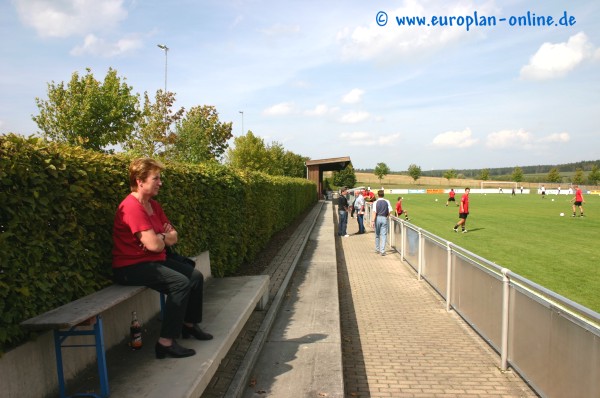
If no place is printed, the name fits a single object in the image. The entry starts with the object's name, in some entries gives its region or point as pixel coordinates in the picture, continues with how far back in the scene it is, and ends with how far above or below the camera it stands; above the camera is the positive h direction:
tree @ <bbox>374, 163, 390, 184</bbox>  139.38 +4.80
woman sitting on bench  3.57 -0.64
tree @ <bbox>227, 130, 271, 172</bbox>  43.31 +3.27
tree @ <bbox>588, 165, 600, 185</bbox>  130.62 +2.78
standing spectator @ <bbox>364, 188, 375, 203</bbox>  24.14 -0.76
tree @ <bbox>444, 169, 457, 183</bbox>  146.62 +3.42
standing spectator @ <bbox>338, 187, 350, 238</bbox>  18.11 -1.20
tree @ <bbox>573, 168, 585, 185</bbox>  137.25 +2.58
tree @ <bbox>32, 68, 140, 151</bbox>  26.28 +4.60
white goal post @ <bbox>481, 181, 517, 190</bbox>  128.38 +0.25
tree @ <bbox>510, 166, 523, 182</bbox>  147.75 +3.41
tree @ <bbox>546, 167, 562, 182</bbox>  145.50 +3.08
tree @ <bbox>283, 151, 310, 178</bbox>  66.78 +3.31
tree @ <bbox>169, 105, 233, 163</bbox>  38.16 +4.69
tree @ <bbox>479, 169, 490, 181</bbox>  156.62 +3.59
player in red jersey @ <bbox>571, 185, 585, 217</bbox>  27.97 -0.85
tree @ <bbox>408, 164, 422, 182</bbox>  145.50 +4.39
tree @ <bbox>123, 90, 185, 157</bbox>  32.12 +4.36
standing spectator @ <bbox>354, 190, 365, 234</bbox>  19.88 -1.24
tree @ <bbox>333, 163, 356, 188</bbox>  89.45 +1.44
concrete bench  2.89 -1.43
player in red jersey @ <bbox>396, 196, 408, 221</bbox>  20.63 -1.15
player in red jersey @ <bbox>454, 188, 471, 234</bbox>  19.50 -1.15
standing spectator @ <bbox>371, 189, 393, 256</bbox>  13.60 -1.20
